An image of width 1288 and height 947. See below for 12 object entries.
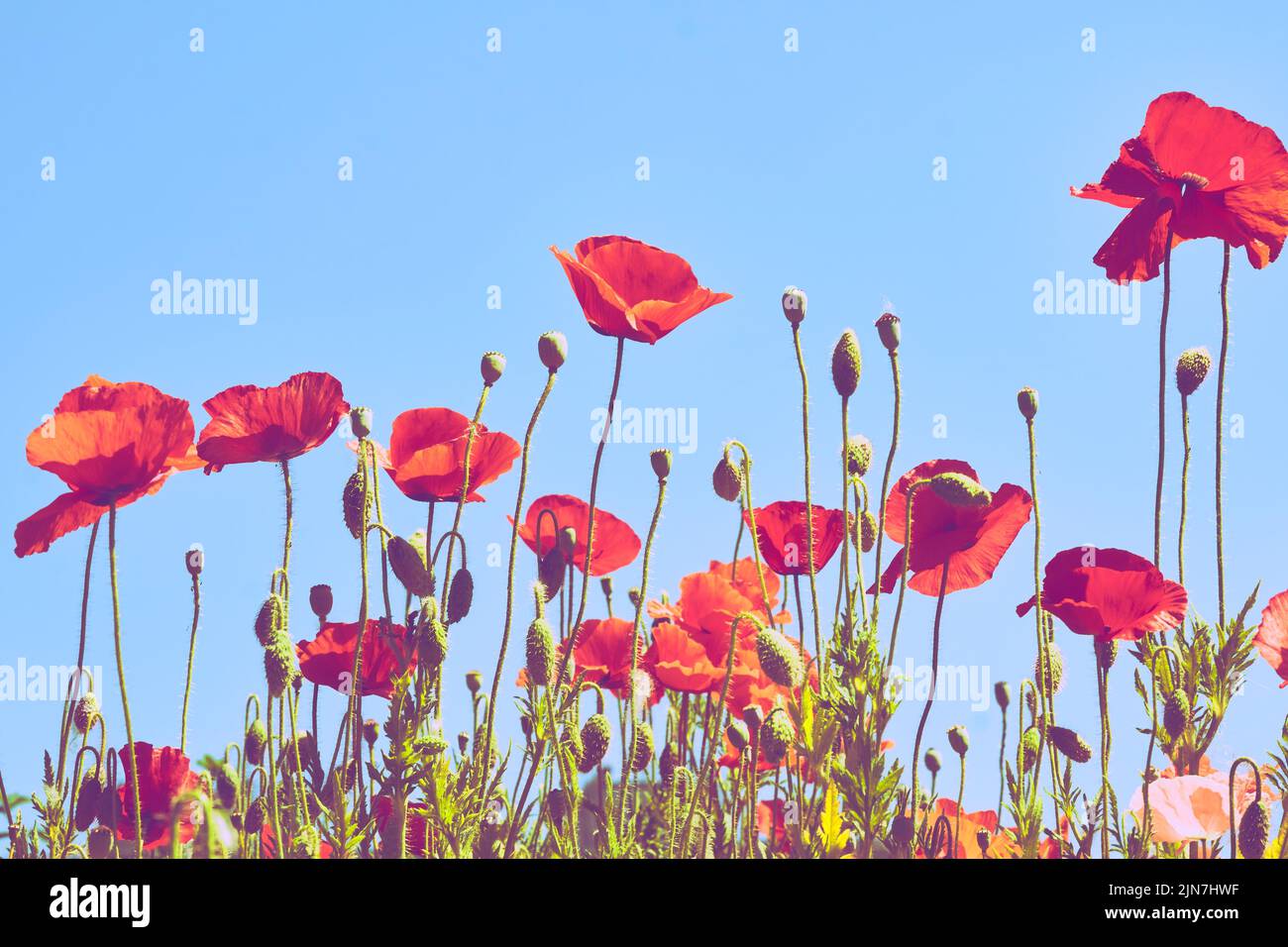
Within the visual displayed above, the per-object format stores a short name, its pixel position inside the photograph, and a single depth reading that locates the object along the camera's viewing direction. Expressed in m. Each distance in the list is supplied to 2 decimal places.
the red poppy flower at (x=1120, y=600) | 1.20
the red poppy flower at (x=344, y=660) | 1.25
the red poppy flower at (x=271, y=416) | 1.23
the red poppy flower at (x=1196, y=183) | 1.24
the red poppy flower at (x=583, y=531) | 1.31
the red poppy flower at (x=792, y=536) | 1.26
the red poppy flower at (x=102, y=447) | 1.21
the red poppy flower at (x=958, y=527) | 1.24
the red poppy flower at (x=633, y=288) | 1.22
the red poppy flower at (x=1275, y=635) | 1.22
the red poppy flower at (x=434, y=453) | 1.26
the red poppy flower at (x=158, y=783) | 1.27
